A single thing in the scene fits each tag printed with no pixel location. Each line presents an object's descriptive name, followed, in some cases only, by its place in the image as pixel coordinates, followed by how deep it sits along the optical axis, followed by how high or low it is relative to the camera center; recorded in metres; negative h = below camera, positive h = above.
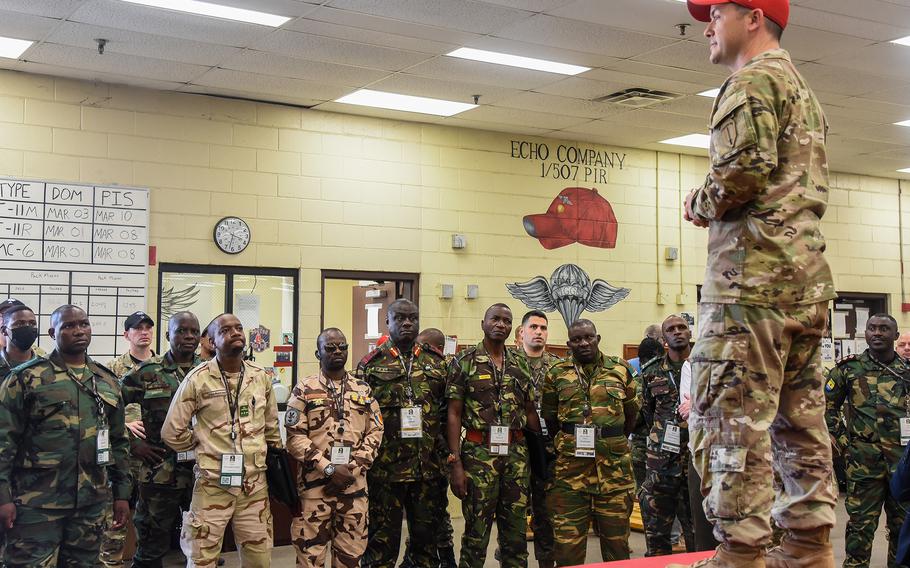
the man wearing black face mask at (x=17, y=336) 5.49 -0.08
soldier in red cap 2.20 +0.05
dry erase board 7.37 +0.55
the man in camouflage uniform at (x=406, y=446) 6.10 -0.77
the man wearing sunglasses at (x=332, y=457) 5.57 -0.76
